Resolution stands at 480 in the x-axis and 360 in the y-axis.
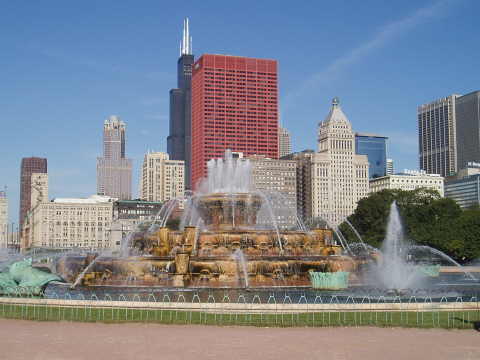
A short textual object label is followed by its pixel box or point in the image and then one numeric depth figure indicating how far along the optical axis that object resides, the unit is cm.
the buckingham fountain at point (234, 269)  3453
